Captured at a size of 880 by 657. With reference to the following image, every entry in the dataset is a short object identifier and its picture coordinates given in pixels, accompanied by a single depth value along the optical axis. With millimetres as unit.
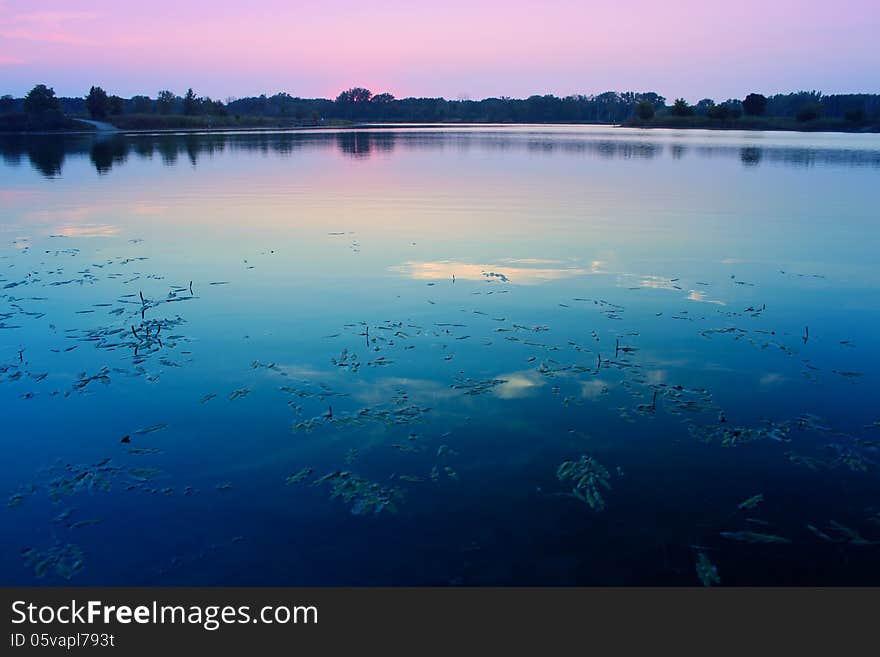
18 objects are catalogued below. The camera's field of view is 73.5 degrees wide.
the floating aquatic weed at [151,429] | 9883
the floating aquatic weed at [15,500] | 8047
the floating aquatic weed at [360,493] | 8109
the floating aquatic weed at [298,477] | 8641
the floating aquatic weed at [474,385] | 11211
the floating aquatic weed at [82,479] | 8392
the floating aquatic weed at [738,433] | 9531
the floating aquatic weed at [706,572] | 6859
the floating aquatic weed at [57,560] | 6930
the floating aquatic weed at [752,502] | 8012
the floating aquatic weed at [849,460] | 8758
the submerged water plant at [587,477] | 8227
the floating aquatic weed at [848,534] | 7384
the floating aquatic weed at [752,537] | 7434
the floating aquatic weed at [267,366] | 12189
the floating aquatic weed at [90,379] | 11492
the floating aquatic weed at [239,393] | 11078
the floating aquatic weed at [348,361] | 12289
